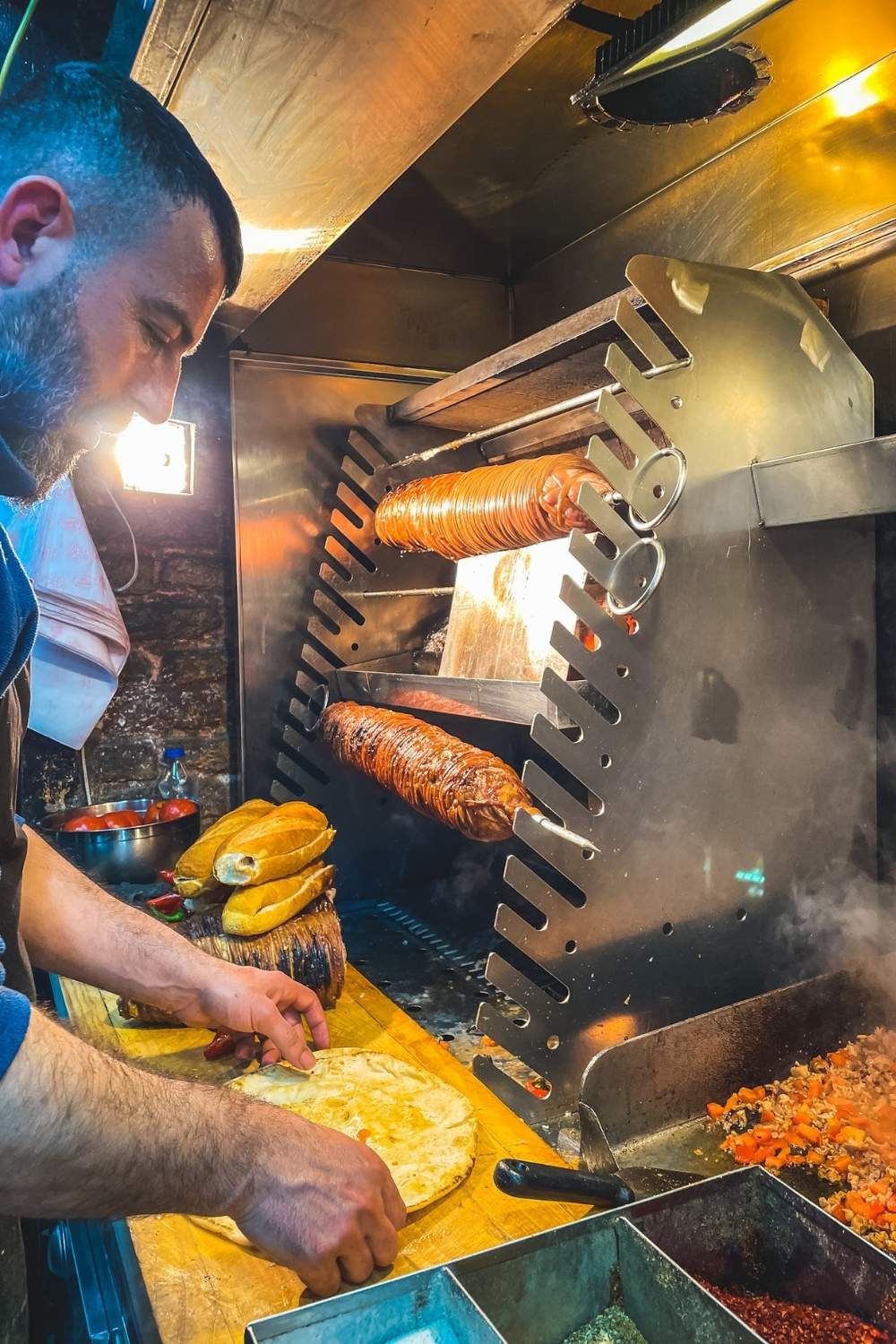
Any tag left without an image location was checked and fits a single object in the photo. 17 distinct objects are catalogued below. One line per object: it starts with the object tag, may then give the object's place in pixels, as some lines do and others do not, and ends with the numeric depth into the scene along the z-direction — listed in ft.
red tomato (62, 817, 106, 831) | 9.38
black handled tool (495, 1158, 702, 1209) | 4.09
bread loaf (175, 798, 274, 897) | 7.98
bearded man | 3.41
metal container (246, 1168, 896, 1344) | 3.36
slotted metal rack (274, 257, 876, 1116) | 6.06
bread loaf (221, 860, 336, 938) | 7.42
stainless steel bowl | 8.86
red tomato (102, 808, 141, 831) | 9.43
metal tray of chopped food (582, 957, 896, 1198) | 5.49
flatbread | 4.83
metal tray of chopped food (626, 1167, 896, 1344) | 3.60
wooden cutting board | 4.07
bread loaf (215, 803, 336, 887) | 7.58
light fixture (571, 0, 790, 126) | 5.14
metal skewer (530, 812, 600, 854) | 6.01
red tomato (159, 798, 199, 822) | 9.67
